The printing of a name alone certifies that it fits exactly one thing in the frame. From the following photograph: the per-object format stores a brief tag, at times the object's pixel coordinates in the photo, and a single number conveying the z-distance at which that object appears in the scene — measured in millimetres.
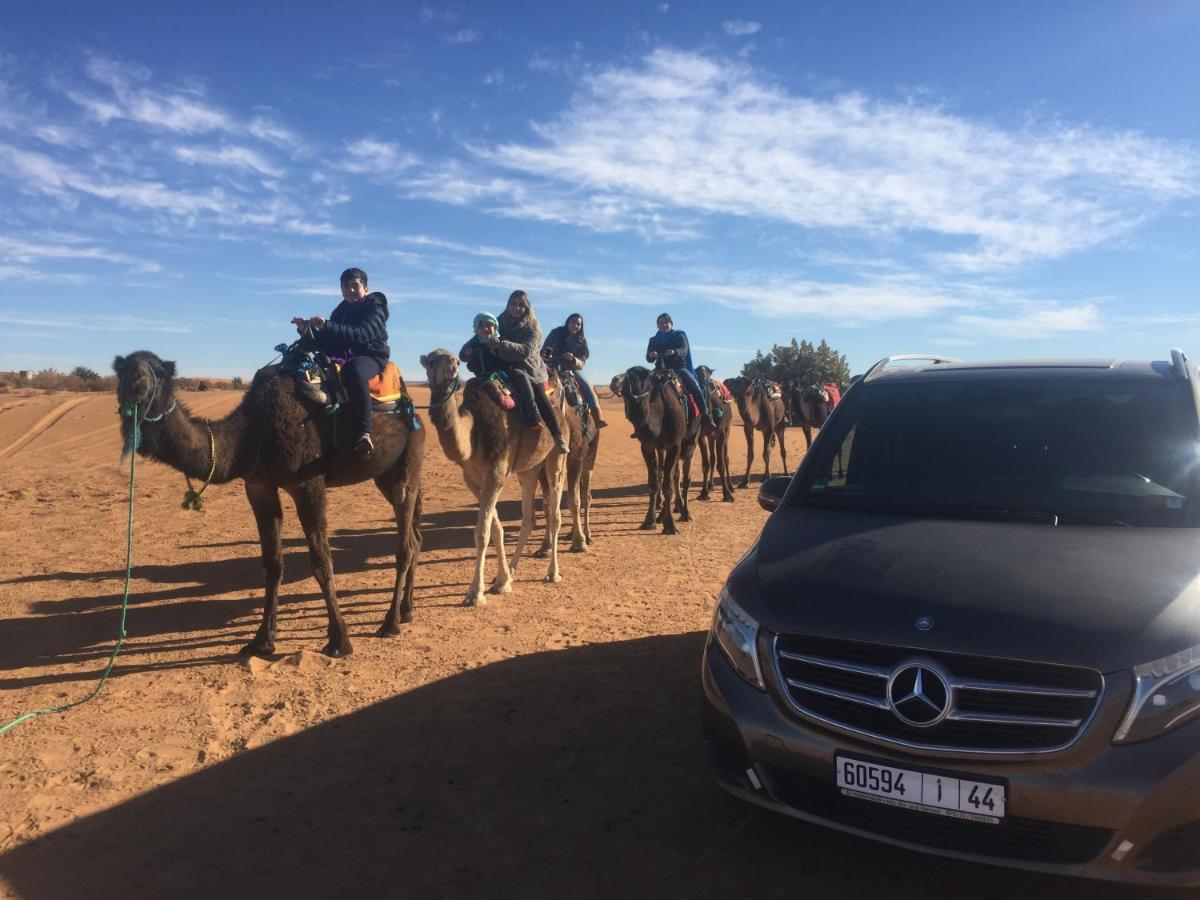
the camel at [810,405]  22391
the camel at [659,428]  12062
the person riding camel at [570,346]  10648
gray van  2707
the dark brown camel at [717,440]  15664
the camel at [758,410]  19328
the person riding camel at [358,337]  6582
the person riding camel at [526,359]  8398
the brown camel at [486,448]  7500
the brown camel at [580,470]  10469
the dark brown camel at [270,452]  5738
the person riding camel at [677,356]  13320
